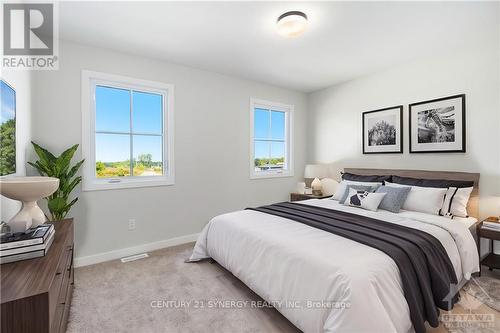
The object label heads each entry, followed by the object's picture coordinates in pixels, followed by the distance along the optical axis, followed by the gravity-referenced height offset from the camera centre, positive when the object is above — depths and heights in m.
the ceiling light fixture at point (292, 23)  2.12 +1.29
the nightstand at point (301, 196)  4.01 -0.54
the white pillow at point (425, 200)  2.52 -0.38
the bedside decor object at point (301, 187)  4.23 -0.40
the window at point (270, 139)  4.11 +0.48
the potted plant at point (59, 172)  2.25 -0.07
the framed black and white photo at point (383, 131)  3.35 +0.51
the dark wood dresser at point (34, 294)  0.88 -0.51
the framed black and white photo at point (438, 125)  2.80 +0.50
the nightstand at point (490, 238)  2.29 -0.71
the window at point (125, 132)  2.77 +0.43
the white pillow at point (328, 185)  4.19 -0.37
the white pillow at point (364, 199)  2.70 -0.40
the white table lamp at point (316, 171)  4.16 -0.11
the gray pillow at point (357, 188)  2.98 -0.30
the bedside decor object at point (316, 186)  4.16 -0.37
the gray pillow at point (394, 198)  2.64 -0.38
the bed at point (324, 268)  1.30 -0.71
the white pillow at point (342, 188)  3.23 -0.33
